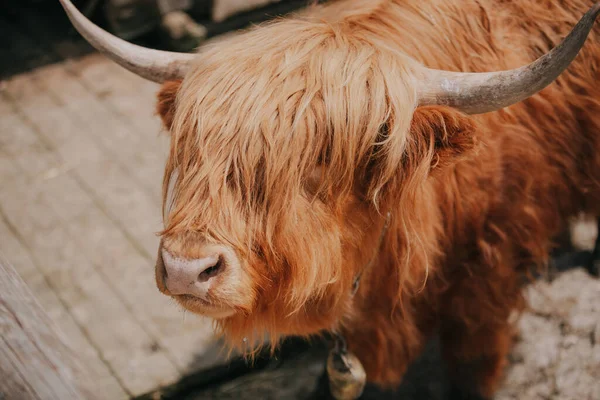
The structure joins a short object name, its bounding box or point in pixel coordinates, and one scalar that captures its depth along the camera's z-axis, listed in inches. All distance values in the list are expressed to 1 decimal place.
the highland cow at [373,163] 72.1
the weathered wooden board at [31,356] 53.1
